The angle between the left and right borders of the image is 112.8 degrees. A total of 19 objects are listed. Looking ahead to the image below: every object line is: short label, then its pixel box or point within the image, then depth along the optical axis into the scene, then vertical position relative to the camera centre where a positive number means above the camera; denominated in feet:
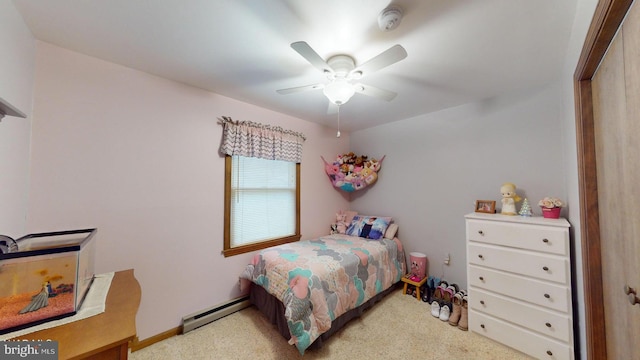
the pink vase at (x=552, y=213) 6.07 -0.81
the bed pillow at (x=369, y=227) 9.70 -1.93
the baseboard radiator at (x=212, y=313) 6.63 -4.23
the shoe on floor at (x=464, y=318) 6.70 -4.28
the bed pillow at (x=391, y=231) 9.83 -2.14
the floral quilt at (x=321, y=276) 5.53 -2.86
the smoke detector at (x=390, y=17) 3.78 +3.06
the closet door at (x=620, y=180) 2.64 +0.07
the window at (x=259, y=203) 7.94 -0.68
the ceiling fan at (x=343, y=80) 4.57 +2.55
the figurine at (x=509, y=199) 6.89 -0.46
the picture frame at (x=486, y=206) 7.30 -0.73
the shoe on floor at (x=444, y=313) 7.15 -4.31
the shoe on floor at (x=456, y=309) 6.95 -4.20
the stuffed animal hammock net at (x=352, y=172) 10.94 +0.76
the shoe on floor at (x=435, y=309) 7.41 -4.34
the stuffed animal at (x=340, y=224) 10.98 -1.99
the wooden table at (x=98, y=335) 2.39 -1.80
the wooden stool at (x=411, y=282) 8.56 -3.97
